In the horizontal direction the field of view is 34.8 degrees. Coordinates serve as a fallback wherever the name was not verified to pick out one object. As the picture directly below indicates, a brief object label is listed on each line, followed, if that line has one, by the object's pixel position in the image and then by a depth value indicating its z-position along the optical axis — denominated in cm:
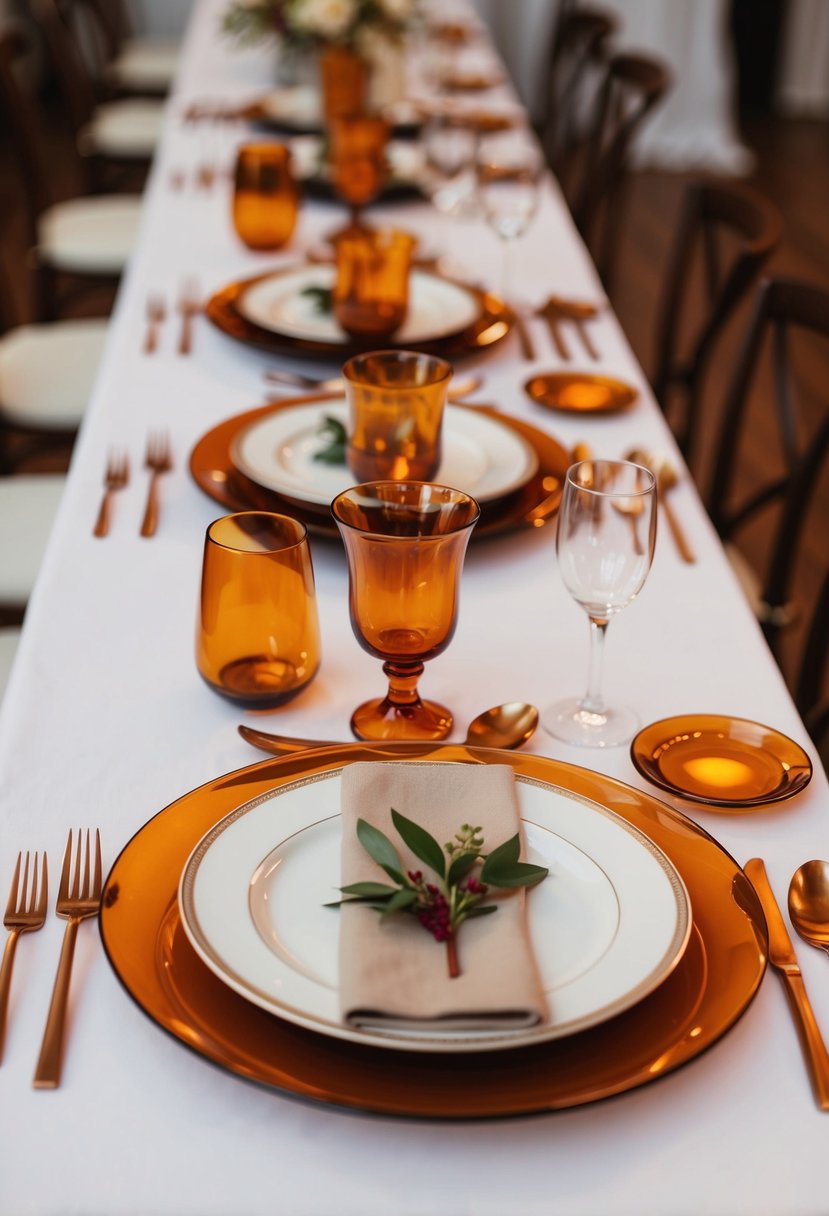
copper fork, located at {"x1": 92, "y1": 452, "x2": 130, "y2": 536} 122
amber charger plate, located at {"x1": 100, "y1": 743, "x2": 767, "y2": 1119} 62
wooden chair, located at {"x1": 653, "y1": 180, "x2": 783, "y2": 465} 186
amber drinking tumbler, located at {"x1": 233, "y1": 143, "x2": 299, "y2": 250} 192
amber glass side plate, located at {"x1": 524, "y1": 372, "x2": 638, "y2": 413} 147
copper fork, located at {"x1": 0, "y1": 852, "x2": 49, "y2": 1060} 73
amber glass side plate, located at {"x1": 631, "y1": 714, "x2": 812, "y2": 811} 87
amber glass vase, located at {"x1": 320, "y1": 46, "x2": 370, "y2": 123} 248
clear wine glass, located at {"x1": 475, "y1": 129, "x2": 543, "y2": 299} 185
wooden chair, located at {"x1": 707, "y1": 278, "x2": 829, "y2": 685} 159
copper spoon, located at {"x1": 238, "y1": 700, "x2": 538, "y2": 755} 90
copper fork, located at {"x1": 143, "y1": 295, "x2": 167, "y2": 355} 164
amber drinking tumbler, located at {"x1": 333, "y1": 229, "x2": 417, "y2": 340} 151
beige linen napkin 64
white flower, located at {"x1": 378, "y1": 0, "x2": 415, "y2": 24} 250
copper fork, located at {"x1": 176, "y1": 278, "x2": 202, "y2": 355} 164
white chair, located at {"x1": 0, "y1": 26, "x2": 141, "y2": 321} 276
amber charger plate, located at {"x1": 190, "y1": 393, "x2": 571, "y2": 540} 116
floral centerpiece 249
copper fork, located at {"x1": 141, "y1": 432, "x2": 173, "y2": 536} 122
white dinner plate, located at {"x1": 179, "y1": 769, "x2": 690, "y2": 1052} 65
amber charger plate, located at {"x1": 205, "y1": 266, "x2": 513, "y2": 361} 154
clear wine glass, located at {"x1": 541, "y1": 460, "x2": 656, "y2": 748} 91
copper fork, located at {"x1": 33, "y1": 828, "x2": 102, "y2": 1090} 66
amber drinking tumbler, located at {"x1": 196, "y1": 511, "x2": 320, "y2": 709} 91
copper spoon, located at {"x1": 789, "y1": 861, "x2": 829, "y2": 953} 77
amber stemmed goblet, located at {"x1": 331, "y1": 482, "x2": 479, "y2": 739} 86
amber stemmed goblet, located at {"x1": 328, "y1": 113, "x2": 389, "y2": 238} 206
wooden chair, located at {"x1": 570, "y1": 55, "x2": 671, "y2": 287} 271
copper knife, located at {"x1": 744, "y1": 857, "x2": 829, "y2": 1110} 67
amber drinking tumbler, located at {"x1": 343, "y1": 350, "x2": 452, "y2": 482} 113
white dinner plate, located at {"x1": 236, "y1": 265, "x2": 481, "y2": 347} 159
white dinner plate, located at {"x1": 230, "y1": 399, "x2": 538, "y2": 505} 119
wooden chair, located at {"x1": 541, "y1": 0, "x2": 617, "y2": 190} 325
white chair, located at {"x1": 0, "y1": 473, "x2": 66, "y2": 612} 161
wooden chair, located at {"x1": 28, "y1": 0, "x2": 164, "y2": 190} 346
